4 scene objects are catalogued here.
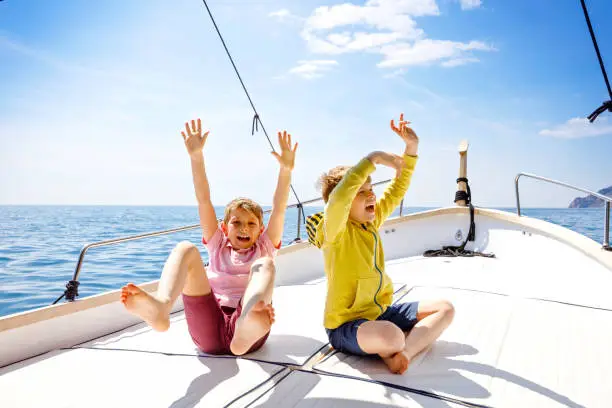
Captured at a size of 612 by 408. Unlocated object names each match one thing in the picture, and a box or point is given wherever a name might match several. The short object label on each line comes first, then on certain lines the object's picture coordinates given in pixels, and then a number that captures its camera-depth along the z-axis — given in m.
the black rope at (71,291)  2.04
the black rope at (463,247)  4.29
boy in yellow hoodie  1.61
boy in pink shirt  1.41
